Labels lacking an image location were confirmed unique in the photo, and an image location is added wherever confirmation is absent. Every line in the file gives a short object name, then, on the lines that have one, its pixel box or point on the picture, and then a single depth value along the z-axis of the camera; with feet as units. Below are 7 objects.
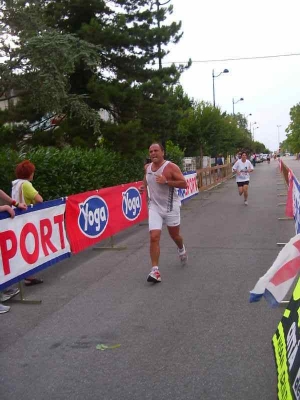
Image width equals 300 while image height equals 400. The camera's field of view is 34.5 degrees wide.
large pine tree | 44.39
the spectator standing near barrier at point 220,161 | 108.68
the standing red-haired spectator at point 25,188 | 22.12
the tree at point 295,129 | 403.13
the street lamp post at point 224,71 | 137.39
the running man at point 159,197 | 21.18
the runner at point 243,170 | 51.01
